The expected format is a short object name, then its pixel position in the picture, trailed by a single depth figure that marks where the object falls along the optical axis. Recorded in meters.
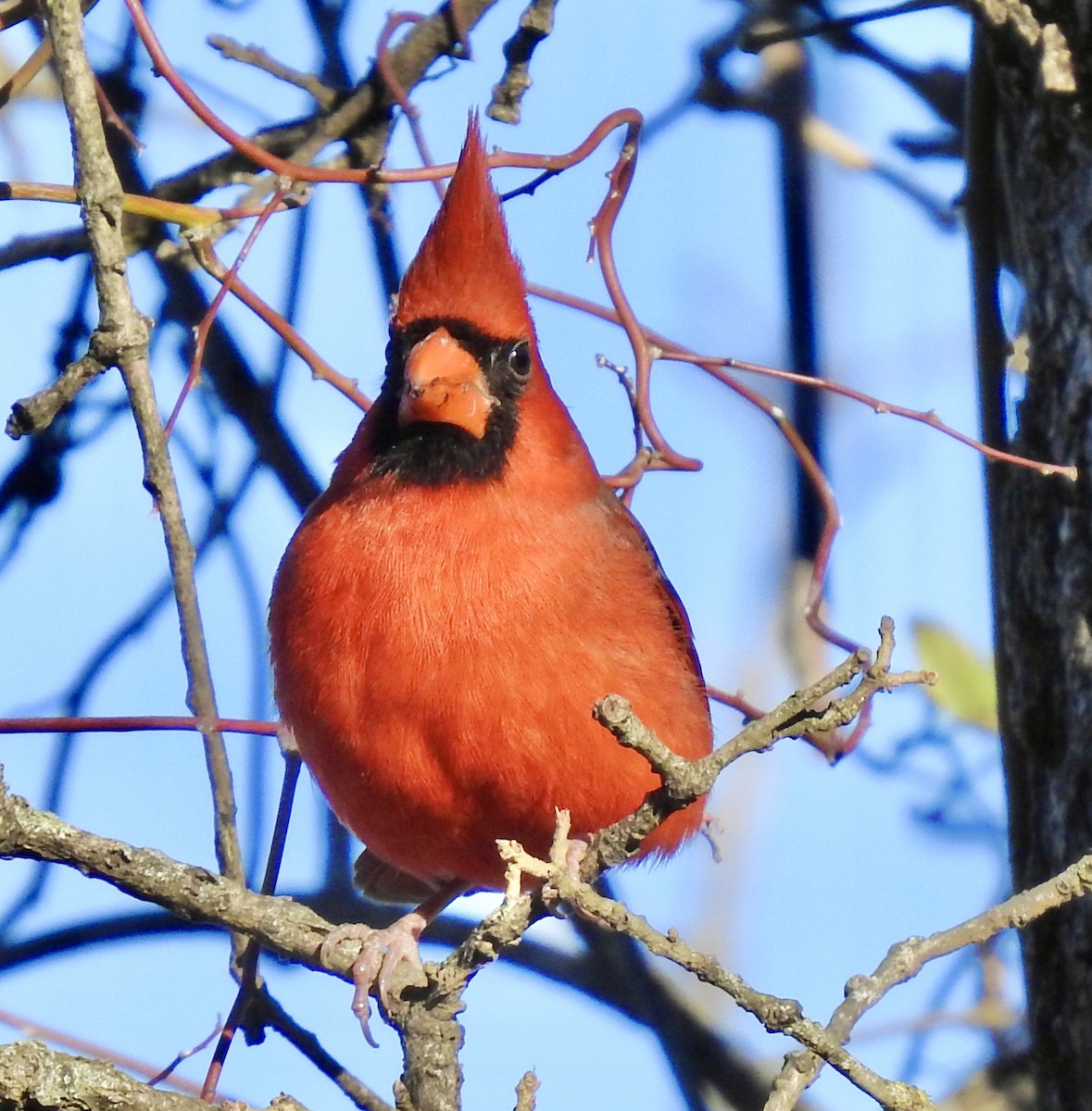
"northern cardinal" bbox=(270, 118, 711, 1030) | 4.30
